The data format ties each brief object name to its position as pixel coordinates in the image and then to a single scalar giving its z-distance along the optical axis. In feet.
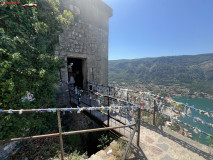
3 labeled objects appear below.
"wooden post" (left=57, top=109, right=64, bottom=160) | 5.09
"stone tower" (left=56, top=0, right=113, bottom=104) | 17.89
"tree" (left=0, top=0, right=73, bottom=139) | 8.05
